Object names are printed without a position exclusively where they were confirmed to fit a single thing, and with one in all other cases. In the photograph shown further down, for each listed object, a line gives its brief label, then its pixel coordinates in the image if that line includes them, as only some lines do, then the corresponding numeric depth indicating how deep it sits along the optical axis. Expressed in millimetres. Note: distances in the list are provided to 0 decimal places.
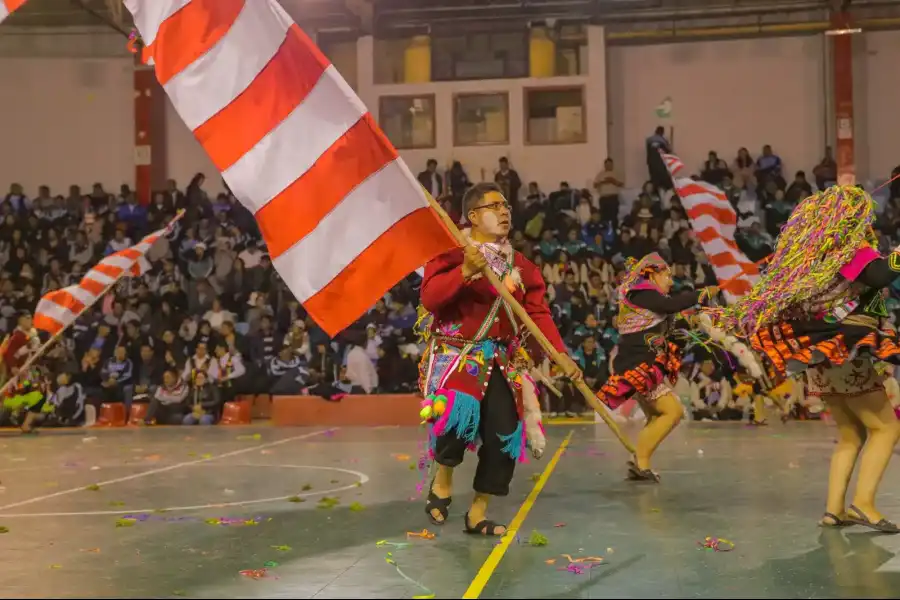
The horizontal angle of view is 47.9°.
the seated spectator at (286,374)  17000
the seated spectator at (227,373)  17219
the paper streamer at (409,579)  4078
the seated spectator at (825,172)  20445
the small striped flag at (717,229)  10172
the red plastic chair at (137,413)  17167
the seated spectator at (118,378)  17547
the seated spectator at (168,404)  16969
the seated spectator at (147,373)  17500
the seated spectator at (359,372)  16797
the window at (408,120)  22656
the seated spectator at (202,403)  16812
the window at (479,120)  22550
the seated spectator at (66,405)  17125
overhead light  21139
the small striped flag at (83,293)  10125
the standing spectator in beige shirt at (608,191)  20797
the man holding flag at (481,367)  5430
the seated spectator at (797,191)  19875
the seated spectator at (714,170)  20625
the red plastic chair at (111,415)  17125
